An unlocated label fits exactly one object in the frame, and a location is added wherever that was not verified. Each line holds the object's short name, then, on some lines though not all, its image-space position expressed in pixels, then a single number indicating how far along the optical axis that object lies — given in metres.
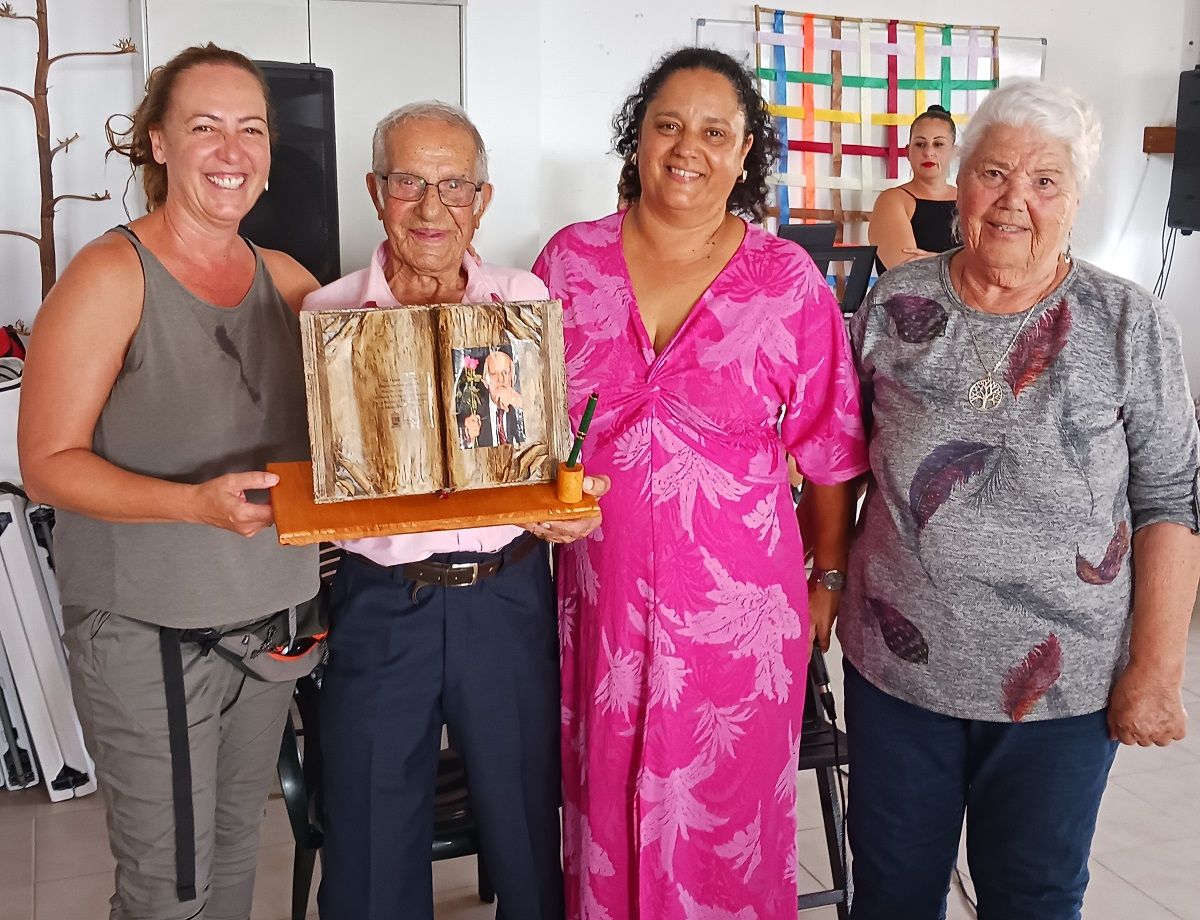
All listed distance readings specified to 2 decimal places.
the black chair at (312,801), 1.81
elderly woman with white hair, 1.49
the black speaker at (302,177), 3.63
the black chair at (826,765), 2.09
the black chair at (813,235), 3.55
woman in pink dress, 1.71
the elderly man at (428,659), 1.59
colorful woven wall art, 5.47
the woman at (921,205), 4.67
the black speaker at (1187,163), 5.76
